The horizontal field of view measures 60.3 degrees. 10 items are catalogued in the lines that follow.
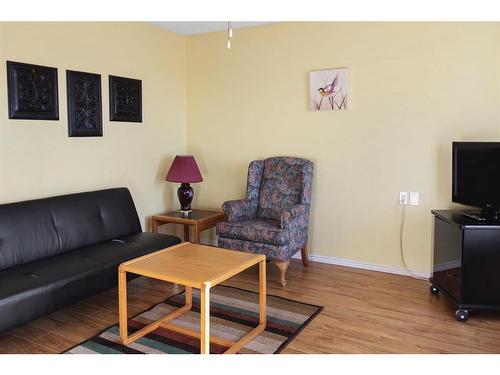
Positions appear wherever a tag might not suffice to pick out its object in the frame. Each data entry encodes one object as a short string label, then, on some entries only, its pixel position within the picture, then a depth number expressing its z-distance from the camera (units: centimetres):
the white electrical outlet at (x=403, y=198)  363
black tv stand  273
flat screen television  286
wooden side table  391
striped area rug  242
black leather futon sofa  241
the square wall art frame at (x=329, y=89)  378
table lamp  406
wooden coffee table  225
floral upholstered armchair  343
